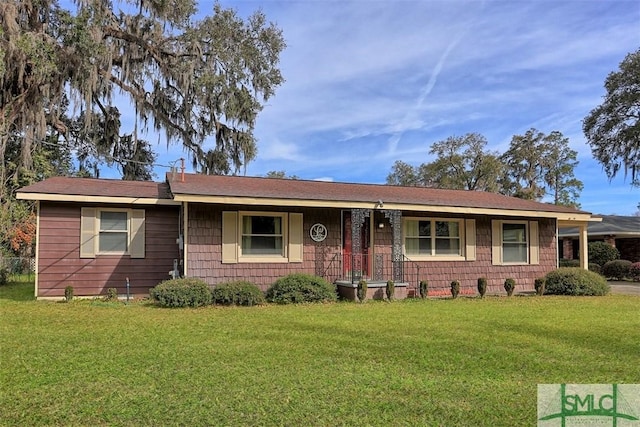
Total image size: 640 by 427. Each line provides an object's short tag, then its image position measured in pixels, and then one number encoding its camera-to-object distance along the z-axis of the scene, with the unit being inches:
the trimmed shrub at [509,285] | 523.8
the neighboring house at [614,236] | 914.1
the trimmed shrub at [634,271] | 799.1
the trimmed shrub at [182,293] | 403.5
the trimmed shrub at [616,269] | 818.2
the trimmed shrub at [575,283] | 538.9
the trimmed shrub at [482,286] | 508.7
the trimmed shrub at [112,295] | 449.1
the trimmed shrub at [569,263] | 913.5
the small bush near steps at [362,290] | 455.3
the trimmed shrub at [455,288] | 501.4
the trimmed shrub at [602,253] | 888.9
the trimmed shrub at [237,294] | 424.8
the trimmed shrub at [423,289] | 497.4
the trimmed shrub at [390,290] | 469.7
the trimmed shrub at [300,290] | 442.0
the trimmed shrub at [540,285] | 533.6
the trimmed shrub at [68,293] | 436.1
